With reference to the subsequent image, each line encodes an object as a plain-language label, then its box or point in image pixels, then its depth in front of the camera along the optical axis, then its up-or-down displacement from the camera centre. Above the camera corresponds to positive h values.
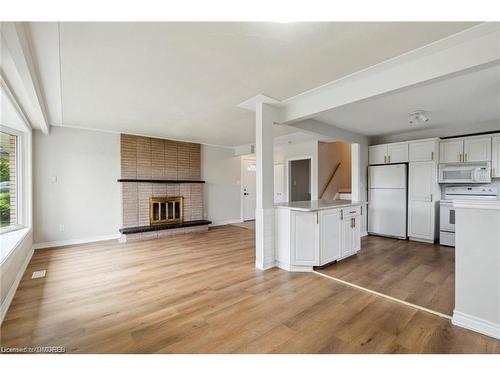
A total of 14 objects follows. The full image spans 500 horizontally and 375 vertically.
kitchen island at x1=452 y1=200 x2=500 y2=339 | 1.75 -0.65
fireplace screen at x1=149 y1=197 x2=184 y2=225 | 5.49 -0.65
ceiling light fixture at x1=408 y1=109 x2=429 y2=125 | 3.55 +1.05
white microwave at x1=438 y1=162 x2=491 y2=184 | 4.10 +0.20
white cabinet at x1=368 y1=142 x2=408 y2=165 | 4.89 +0.68
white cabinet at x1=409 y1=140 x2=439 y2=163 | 4.51 +0.67
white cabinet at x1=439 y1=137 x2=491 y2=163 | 4.12 +0.64
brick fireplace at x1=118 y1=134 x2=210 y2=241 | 5.15 +0.02
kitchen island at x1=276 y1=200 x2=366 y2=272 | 3.15 -0.72
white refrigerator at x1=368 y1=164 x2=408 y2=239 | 4.86 -0.35
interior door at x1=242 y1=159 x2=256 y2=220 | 7.43 -0.20
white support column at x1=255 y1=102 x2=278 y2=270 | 3.20 -0.06
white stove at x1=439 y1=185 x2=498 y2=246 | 4.20 -0.41
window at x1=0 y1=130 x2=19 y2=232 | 3.40 +0.03
